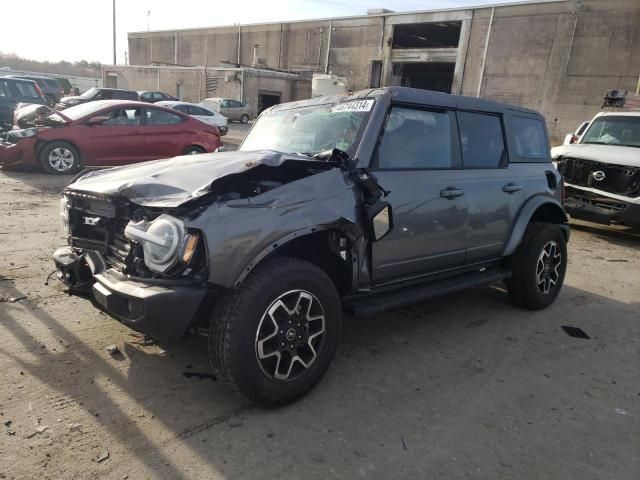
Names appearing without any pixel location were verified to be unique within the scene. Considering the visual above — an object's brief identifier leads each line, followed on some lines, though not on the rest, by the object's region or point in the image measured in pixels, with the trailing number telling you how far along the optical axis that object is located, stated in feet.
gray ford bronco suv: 8.29
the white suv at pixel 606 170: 24.98
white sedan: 66.59
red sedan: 30.58
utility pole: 154.71
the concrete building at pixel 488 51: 89.04
